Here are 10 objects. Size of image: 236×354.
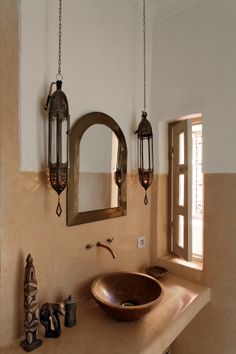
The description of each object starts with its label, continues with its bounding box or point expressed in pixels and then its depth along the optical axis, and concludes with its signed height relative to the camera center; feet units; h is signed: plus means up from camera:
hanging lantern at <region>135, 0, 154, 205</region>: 5.67 +0.61
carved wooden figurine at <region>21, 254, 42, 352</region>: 3.36 -1.96
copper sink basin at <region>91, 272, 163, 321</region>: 4.49 -2.26
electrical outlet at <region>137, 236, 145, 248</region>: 6.00 -1.69
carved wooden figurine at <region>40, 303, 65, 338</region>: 3.56 -2.22
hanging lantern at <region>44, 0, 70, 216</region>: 3.83 +0.66
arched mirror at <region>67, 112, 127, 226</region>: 4.43 +0.14
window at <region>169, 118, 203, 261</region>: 5.86 -0.16
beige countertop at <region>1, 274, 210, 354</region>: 3.40 -2.51
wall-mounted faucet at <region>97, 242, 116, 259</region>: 4.78 -1.45
